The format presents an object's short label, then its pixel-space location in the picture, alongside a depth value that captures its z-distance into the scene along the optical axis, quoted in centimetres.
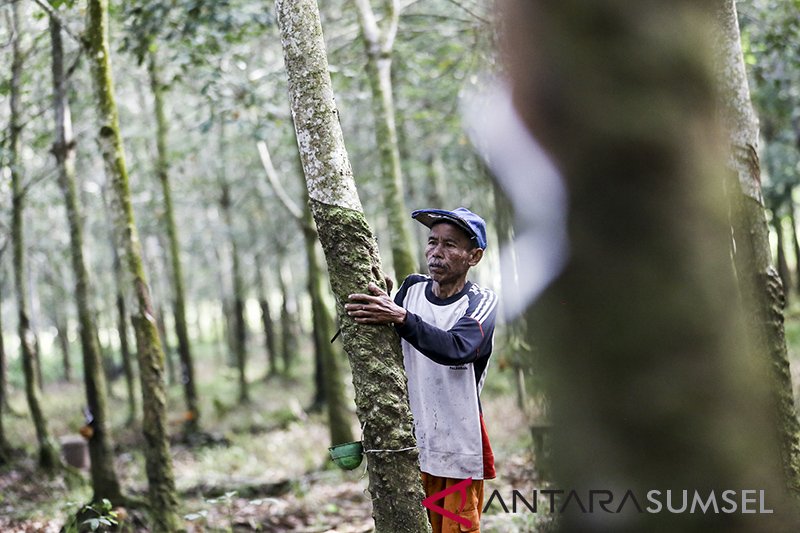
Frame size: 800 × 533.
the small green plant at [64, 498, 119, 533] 553
